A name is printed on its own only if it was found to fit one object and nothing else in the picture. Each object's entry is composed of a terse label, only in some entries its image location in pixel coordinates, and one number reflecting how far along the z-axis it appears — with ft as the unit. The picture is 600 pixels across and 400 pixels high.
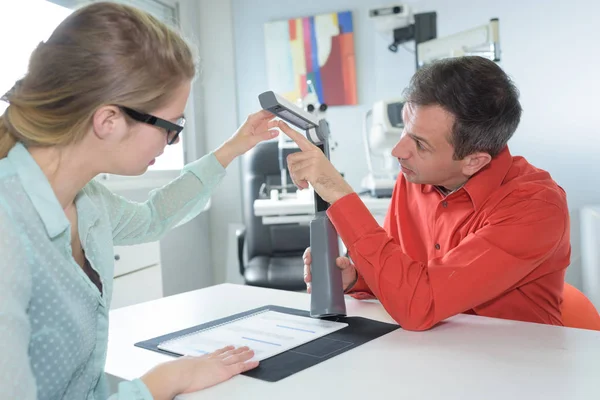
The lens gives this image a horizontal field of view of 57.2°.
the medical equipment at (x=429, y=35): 7.42
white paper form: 3.20
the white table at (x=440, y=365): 2.51
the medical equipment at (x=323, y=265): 3.69
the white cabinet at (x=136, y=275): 7.78
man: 3.57
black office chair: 9.93
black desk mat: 2.84
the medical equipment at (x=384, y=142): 8.50
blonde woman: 2.60
